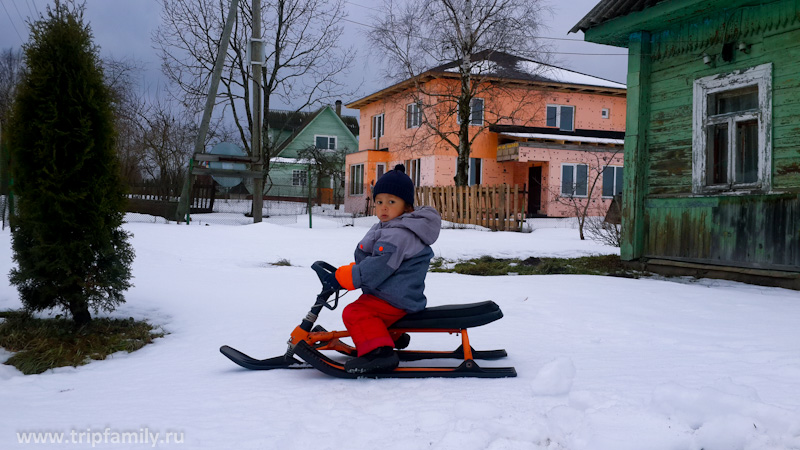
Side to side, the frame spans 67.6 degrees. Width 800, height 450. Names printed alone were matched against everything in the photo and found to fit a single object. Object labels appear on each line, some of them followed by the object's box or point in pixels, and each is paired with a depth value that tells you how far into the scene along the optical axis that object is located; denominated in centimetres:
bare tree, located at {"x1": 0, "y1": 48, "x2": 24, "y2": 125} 3769
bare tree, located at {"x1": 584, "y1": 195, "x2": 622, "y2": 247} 1250
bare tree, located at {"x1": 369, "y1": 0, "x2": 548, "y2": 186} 2283
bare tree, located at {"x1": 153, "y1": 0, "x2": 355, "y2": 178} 2641
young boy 391
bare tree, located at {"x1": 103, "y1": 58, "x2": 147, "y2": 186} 2484
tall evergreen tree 478
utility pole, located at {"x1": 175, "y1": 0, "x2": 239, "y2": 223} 1670
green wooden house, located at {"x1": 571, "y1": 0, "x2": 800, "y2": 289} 792
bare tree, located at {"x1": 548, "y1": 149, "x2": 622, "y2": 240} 2748
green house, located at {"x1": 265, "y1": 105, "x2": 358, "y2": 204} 4606
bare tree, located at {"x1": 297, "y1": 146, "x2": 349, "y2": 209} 3808
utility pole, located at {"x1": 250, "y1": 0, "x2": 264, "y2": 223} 1583
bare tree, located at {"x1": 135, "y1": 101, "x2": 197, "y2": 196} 2679
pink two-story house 2705
